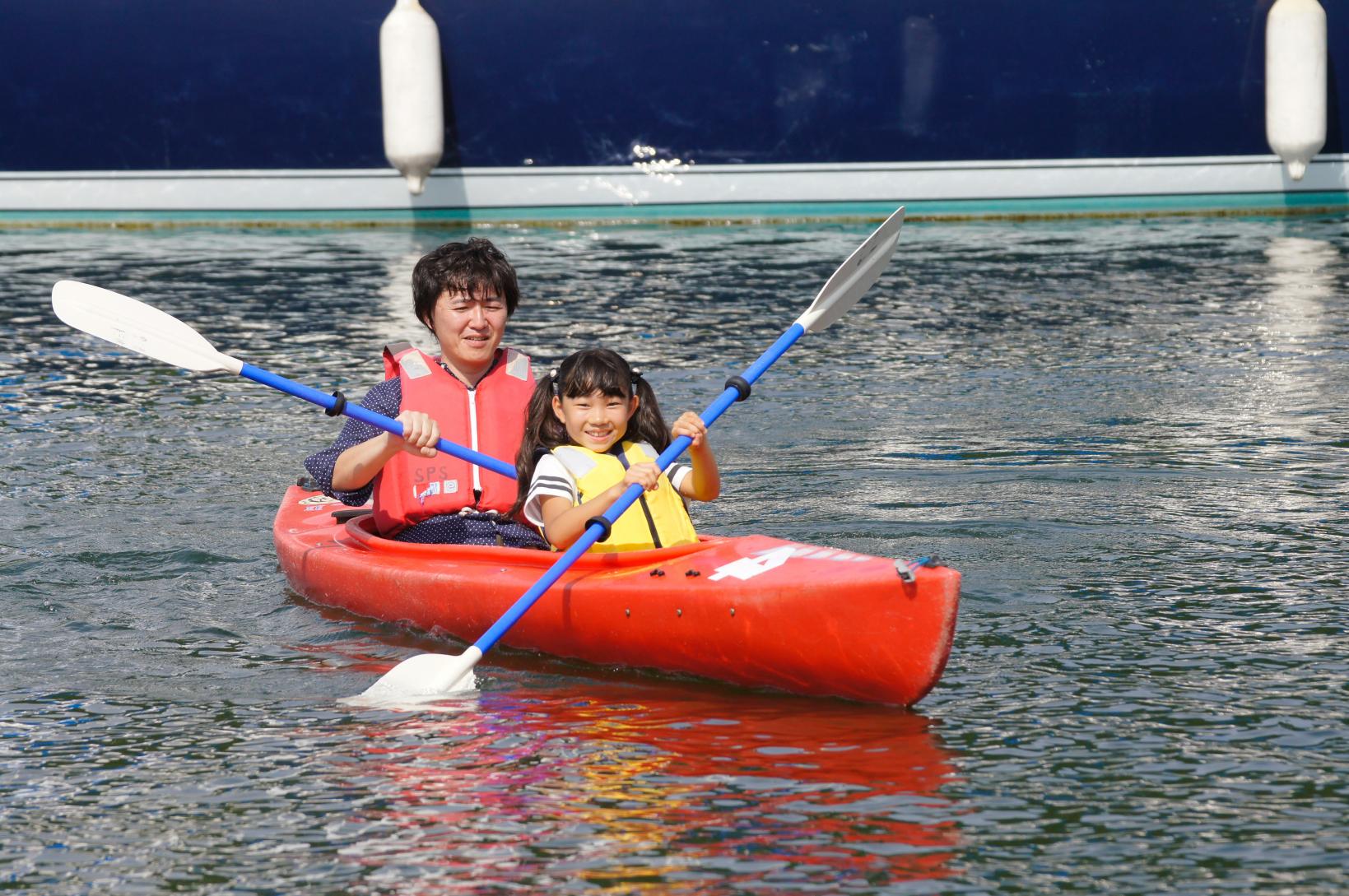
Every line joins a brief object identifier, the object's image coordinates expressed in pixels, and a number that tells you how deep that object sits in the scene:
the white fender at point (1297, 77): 27.34
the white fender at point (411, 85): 28.28
